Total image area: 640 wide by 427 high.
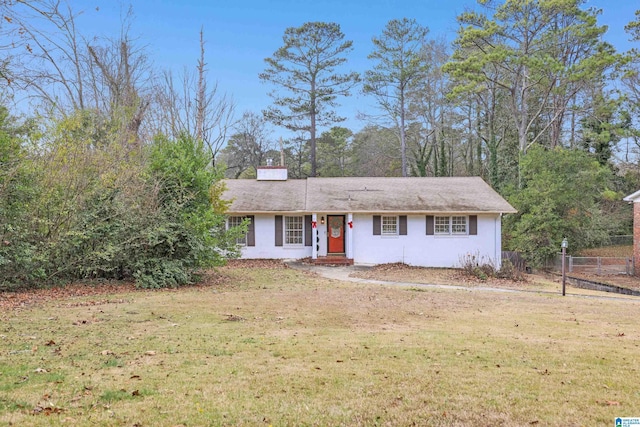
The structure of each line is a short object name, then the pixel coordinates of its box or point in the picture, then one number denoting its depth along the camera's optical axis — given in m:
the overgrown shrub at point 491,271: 17.66
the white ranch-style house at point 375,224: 20.53
